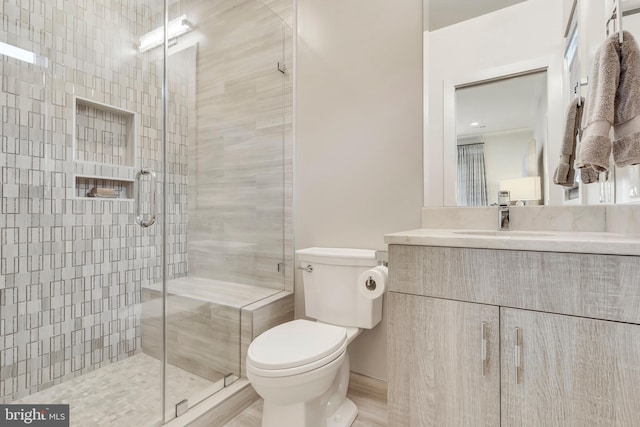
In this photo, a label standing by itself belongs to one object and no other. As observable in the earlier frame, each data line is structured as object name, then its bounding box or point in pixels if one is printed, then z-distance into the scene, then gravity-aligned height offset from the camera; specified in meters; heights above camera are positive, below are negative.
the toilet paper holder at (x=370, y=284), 1.37 -0.32
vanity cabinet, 0.78 -0.36
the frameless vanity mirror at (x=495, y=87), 1.32 +0.60
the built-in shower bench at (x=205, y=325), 1.64 -0.62
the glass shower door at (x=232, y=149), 1.85 +0.42
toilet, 1.11 -0.53
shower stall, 1.44 +0.10
